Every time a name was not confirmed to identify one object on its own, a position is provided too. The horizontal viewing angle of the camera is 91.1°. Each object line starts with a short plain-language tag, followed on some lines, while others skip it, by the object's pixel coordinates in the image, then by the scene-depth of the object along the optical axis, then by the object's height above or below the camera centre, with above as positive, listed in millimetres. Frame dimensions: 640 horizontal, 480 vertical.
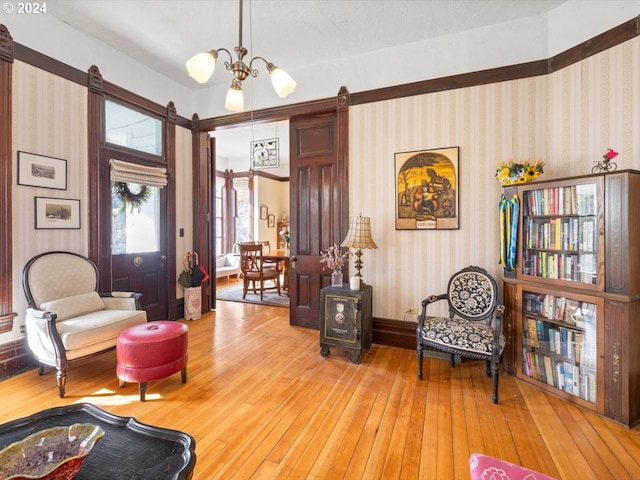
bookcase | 2186 -433
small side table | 3191 -843
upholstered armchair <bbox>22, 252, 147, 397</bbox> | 2576 -664
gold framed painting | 3383 +546
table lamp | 3251 +40
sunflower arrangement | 2750 +580
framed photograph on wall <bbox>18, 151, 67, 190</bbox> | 2980 +697
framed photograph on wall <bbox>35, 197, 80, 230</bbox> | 3111 +288
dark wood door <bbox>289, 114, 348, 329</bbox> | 4039 +435
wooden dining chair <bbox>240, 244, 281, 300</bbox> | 5905 -592
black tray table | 1140 -842
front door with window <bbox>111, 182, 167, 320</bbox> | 3906 -64
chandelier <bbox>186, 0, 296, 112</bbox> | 2041 +1136
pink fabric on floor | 1073 -820
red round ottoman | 2467 -914
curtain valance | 3732 +846
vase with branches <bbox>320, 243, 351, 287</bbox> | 3520 -294
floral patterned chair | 2551 -778
